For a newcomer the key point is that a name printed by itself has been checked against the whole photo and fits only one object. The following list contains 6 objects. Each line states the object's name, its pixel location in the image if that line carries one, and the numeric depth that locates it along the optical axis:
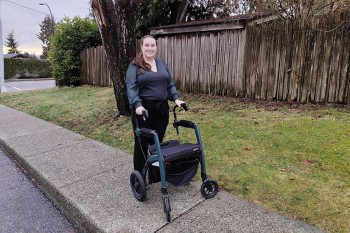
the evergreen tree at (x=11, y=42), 81.31
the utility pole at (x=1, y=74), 17.30
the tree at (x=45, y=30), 80.06
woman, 3.20
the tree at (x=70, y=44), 14.10
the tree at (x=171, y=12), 15.25
